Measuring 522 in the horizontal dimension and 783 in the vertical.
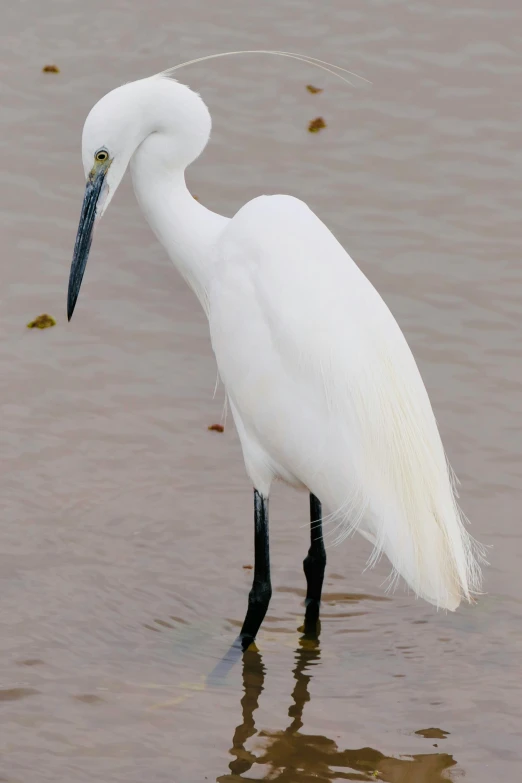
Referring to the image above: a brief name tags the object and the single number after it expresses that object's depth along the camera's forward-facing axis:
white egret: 7.64
